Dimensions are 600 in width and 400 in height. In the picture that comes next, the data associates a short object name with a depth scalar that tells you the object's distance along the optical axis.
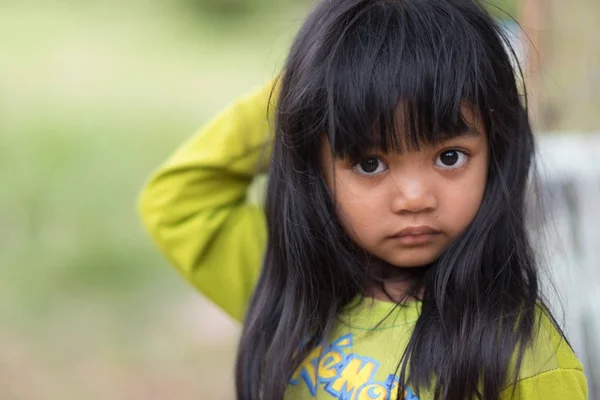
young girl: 1.30
